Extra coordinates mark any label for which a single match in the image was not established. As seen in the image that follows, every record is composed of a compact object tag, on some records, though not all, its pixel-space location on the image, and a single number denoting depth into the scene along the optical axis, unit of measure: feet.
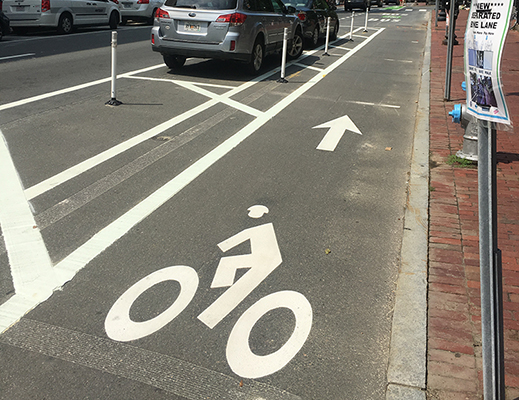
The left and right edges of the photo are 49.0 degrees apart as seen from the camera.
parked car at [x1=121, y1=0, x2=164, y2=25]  88.99
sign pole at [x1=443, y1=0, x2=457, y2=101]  37.76
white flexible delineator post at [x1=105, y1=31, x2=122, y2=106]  31.63
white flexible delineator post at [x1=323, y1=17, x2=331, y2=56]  59.94
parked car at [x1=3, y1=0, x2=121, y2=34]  65.98
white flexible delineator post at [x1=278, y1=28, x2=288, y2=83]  42.46
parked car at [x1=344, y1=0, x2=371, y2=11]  165.61
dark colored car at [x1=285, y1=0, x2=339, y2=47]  63.87
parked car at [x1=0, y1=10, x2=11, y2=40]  61.62
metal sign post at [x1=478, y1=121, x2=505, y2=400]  9.10
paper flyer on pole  8.43
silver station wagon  40.29
